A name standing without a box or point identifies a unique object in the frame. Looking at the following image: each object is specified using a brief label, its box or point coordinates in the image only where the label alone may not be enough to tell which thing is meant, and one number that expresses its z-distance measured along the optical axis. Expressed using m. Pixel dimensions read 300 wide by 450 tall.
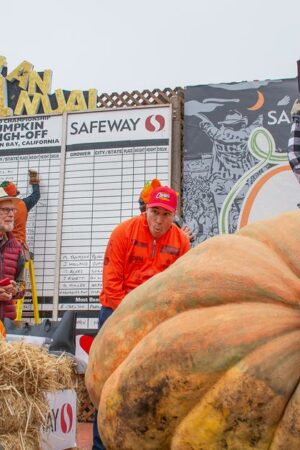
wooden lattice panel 5.93
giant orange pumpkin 1.33
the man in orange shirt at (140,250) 3.47
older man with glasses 4.25
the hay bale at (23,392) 2.74
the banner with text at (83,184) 5.82
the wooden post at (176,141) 5.68
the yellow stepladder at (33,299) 5.64
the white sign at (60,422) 3.25
